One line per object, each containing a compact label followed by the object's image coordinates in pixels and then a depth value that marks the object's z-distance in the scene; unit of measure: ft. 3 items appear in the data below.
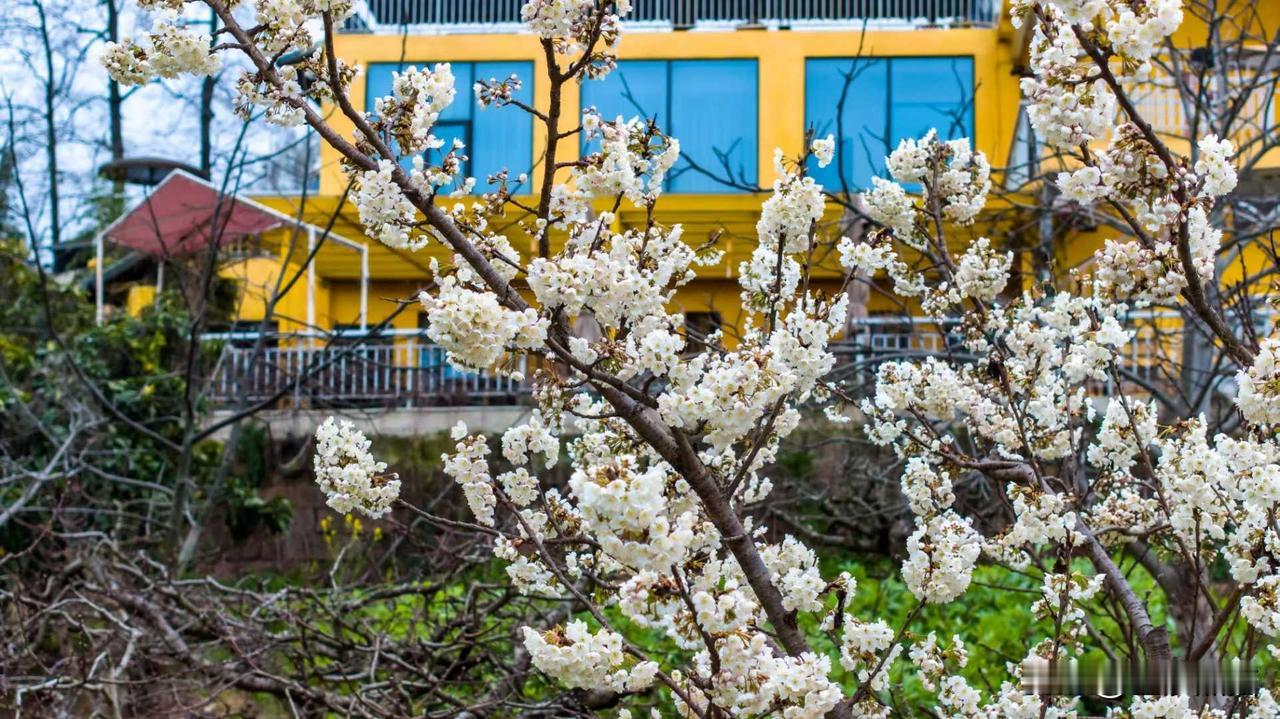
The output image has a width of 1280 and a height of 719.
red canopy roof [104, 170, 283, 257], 41.67
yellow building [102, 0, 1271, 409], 50.55
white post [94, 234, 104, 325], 41.42
